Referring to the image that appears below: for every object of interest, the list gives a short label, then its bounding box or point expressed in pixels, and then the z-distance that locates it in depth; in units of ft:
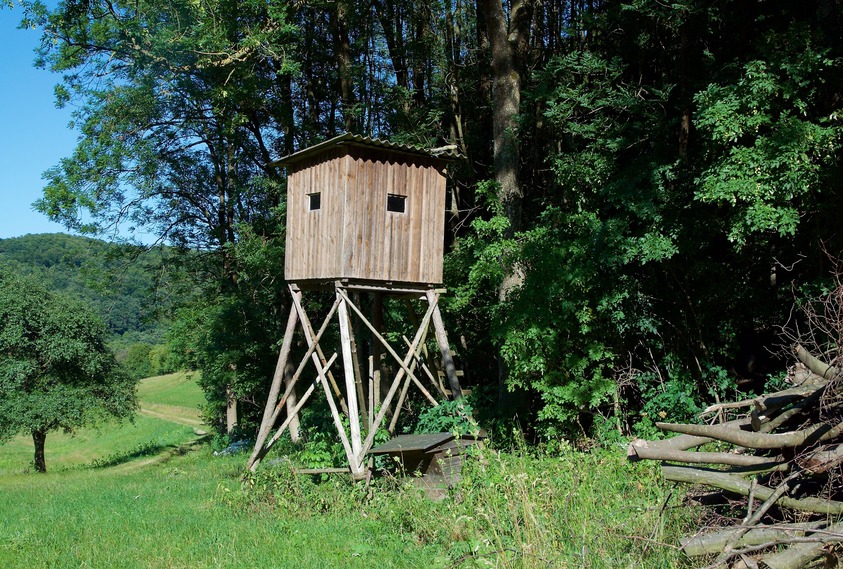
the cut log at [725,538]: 16.70
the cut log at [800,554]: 15.55
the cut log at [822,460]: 16.69
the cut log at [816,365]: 17.63
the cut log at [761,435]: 17.30
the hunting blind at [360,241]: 41.01
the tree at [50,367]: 83.35
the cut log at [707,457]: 18.26
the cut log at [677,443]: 18.97
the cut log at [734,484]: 17.06
